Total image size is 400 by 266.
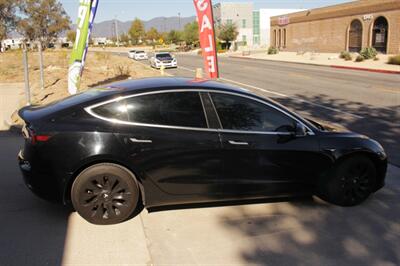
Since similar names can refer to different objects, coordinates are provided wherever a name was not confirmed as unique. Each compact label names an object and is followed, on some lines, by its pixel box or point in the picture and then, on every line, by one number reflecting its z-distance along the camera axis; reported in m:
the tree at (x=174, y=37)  111.31
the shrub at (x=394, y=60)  31.66
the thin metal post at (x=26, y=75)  10.39
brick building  42.59
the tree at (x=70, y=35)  117.46
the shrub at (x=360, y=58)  36.66
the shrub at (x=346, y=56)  39.12
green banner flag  11.45
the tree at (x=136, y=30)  134.00
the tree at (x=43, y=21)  75.44
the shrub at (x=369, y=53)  37.12
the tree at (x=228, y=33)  80.88
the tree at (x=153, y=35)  133.00
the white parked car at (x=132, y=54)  53.71
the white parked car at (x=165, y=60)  32.62
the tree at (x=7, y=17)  69.94
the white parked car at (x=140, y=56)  51.92
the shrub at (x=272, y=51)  59.64
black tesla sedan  4.42
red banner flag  10.34
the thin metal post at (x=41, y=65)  14.99
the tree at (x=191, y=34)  93.81
